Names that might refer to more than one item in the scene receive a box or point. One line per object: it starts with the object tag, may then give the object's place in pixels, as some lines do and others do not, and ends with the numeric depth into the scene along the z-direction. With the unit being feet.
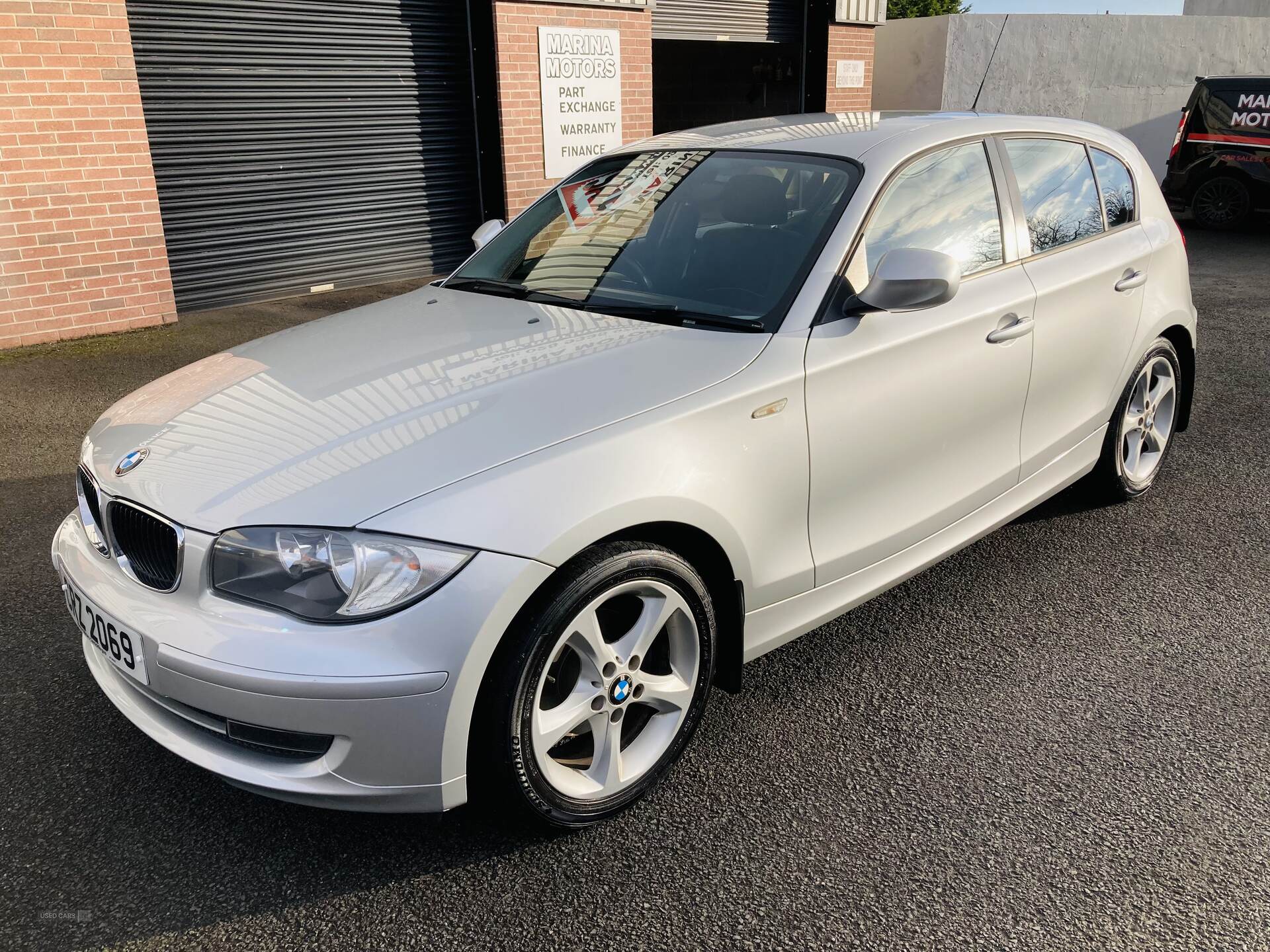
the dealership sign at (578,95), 34.68
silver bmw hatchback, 7.42
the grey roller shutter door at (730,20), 39.63
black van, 42.60
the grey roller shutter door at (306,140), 27.91
